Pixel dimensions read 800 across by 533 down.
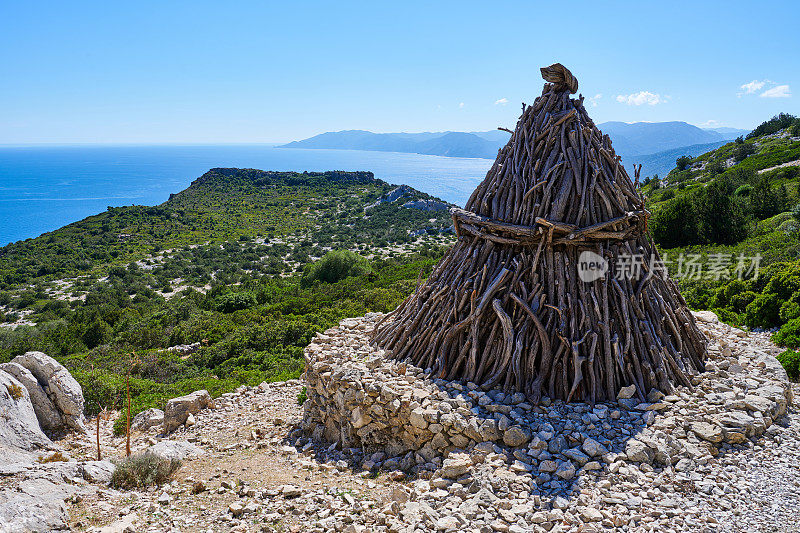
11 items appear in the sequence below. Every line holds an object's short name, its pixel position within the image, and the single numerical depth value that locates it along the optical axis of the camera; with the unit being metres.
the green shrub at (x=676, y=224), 28.91
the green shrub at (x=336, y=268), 36.91
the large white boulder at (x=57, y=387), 10.30
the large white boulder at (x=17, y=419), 8.69
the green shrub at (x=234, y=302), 28.41
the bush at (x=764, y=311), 12.94
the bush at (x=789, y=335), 10.87
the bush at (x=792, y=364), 9.40
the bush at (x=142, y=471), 7.00
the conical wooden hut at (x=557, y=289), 7.39
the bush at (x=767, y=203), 32.50
